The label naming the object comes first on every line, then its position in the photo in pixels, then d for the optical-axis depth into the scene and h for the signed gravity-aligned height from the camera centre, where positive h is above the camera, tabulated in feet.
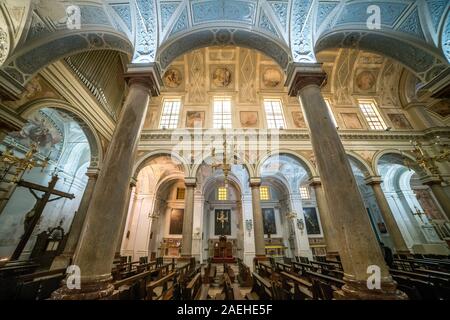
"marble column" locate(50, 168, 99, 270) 22.08 +3.36
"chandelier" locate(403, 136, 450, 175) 24.07 +11.36
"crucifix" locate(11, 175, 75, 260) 22.30 +7.49
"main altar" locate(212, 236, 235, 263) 51.06 +0.96
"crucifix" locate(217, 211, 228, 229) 55.92 +9.93
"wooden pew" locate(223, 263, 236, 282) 17.31 -2.05
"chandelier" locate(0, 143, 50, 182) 17.33 +8.51
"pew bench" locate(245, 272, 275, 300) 11.89 -2.53
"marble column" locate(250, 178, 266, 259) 26.73 +4.63
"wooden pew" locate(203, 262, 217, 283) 18.40 -2.25
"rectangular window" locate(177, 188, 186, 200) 55.90 +17.12
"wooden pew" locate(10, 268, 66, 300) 10.29 -1.68
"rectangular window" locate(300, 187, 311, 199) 56.24 +16.66
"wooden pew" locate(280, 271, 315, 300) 7.90 -1.79
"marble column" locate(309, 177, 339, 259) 25.34 +4.46
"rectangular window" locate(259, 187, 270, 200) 58.67 +17.49
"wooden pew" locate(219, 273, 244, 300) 8.65 -1.93
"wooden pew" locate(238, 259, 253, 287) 20.21 -2.46
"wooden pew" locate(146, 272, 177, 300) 9.01 -1.69
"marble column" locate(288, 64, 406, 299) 8.23 +1.84
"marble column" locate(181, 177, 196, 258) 26.11 +4.89
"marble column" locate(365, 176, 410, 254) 28.25 +4.74
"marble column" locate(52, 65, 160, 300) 8.09 +2.21
